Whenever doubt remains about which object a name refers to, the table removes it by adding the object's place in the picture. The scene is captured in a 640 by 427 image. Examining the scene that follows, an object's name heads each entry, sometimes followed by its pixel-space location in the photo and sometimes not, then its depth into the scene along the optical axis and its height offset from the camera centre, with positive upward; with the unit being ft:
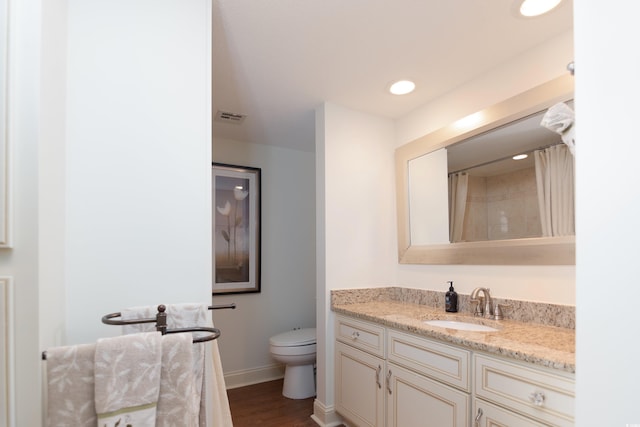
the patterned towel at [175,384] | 2.95 -1.41
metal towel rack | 3.19 -0.95
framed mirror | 5.49 +0.62
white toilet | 8.79 -3.61
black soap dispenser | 6.80 -1.60
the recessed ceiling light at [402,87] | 7.03 +2.99
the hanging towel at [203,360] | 3.45 -1.48
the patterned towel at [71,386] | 2.68 -1.31
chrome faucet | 6.17 -1.49
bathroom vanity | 3.86 -2.14
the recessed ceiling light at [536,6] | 4.64 +3.10
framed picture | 10.01 -0.10
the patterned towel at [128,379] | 2.73 -1.29
